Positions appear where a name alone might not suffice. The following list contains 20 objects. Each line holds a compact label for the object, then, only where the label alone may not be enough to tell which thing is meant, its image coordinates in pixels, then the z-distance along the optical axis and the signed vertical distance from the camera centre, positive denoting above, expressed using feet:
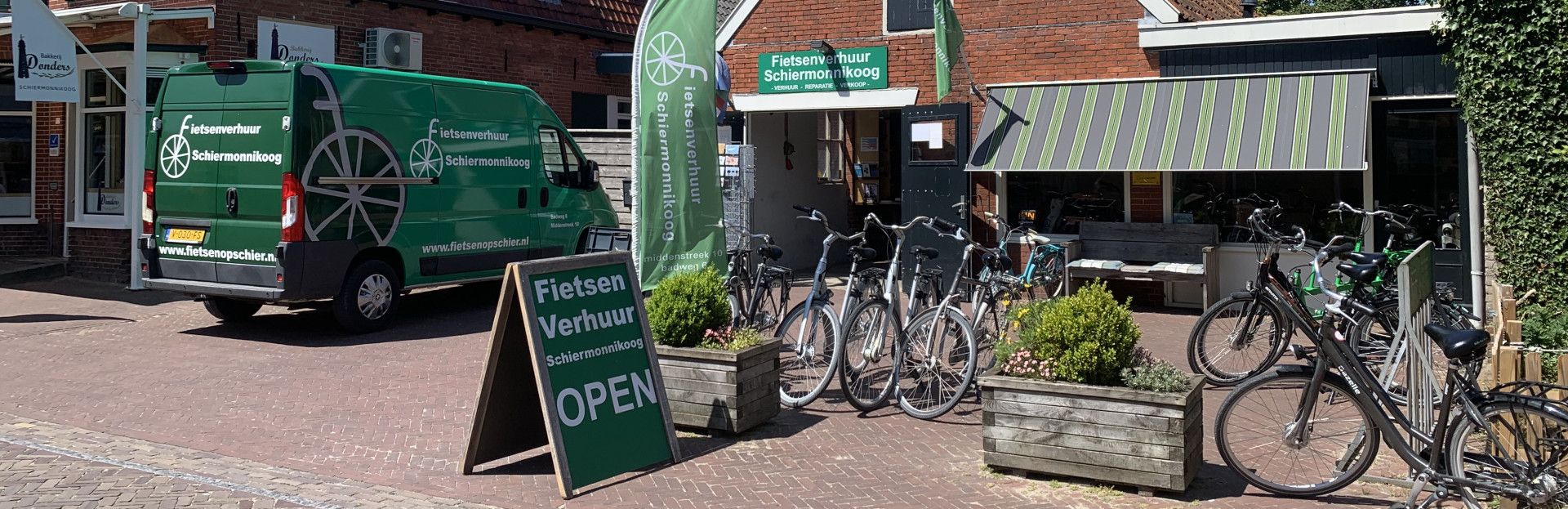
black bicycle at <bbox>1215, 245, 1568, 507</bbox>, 16.12 -2.38
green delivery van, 33.65 +2.12
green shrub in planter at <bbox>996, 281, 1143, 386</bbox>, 19.16 -1.26
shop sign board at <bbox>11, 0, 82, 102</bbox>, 41.22 +6.90
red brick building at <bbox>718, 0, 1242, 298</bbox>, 42.32 +7.26
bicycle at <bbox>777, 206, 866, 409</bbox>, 25.18 -1.77
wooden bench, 39.17 +0.37
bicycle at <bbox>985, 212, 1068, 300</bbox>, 33.65 -0.11
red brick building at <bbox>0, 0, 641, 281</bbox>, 46.73 +7.74
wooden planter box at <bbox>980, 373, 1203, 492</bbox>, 18.31 -2.60
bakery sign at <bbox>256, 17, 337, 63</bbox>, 48.65 +8.89
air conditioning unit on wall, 52.95 +9.22
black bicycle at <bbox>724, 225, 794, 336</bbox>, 28.35 -0.64
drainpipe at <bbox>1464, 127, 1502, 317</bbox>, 34.76 +0.60
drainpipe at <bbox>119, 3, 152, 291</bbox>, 42.80 +5.23
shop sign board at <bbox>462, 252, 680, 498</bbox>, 19.58 -1.96
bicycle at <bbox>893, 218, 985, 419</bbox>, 23.91 -1.90
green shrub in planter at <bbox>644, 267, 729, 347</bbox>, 23.21 -0.94
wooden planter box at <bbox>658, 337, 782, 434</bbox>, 22.79 -2.37
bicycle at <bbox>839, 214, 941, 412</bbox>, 24.75 -1.53
